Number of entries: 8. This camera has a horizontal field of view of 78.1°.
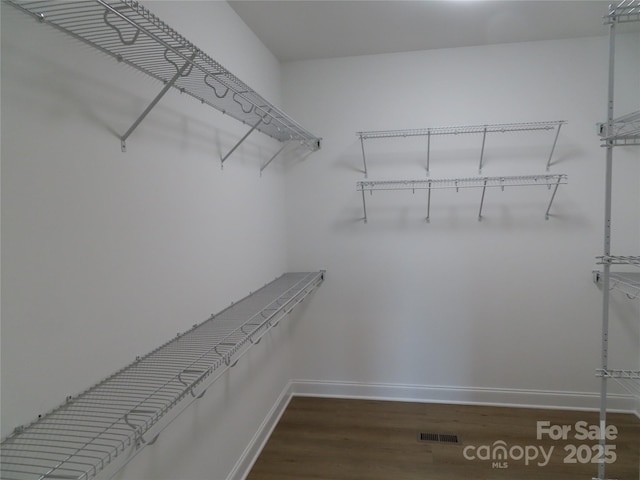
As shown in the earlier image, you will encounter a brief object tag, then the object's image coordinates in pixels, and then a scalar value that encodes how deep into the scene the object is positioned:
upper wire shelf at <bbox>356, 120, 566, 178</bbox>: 2.67
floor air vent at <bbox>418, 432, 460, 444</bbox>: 2.46
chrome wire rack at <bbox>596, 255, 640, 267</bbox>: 1.60
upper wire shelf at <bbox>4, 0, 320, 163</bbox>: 0.98
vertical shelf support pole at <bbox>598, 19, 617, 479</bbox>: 1.69
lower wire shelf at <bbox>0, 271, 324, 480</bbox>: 0.87
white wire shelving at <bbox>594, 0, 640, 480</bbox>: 1.59
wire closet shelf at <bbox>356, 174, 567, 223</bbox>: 2.68
